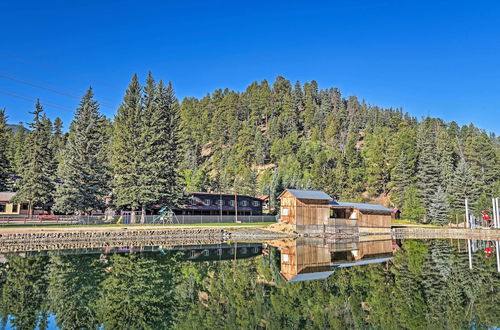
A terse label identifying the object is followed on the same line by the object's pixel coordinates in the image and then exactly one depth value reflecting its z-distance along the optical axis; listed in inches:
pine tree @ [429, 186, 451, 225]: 2642.7
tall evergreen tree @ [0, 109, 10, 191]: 2534.4
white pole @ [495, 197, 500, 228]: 2289.6
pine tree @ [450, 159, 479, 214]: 2775.6
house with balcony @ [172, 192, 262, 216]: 2552.4
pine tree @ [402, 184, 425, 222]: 2693.2
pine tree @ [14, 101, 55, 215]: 1998.0
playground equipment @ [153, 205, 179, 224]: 1991.6
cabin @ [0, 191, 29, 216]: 2329.0
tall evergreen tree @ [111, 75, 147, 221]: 1975.9
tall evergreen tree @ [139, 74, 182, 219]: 2001.7
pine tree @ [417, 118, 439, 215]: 2960.4
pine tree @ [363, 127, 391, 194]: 3476.9
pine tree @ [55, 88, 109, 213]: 1863.9
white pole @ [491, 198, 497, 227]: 2312.4
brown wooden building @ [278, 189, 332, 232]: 1914.4
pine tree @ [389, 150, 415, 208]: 3097.9
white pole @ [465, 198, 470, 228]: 2452.5
